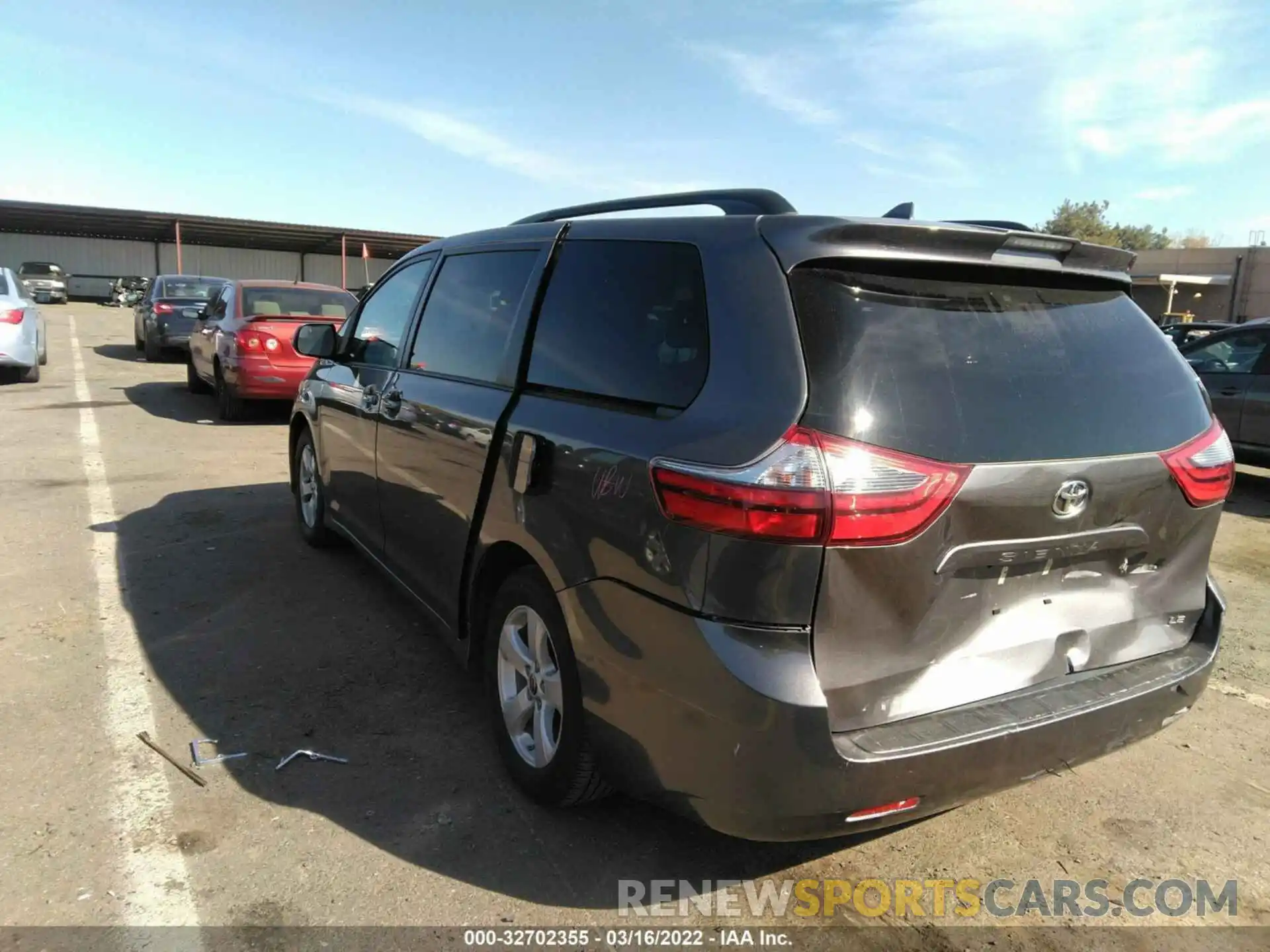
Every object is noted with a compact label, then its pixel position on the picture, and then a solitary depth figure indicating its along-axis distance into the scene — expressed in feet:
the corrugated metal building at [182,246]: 127.54
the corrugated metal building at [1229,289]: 129.39
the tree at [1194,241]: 223.92
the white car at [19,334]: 40.88
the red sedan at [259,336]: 33.40
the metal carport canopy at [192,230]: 118.93
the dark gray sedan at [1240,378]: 28.22
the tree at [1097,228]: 195.62
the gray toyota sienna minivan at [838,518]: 6.90
